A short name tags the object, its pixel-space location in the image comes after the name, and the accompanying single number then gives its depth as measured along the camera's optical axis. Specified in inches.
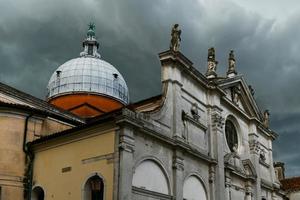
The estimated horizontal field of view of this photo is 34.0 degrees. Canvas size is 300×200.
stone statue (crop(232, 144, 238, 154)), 1157.0
